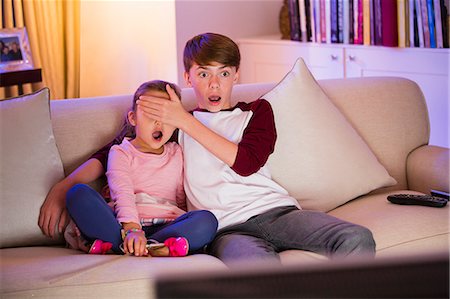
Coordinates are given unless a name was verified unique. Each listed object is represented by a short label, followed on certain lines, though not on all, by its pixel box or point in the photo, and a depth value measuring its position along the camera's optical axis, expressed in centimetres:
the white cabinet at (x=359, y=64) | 370
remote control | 235
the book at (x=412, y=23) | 379
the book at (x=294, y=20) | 428
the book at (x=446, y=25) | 368
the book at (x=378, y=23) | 388
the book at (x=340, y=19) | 405
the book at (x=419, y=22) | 376
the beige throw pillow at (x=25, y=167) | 218
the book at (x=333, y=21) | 409
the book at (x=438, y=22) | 368
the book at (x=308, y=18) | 421
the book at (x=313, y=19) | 419
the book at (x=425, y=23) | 374
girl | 202
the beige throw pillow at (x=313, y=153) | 243
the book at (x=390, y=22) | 384
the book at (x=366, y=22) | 395
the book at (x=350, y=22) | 402
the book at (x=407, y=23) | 381
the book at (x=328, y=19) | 412
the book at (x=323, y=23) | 415
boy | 204
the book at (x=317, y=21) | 418
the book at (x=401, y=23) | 381
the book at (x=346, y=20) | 403
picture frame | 385
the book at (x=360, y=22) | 398
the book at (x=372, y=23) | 393
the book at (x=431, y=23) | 372
